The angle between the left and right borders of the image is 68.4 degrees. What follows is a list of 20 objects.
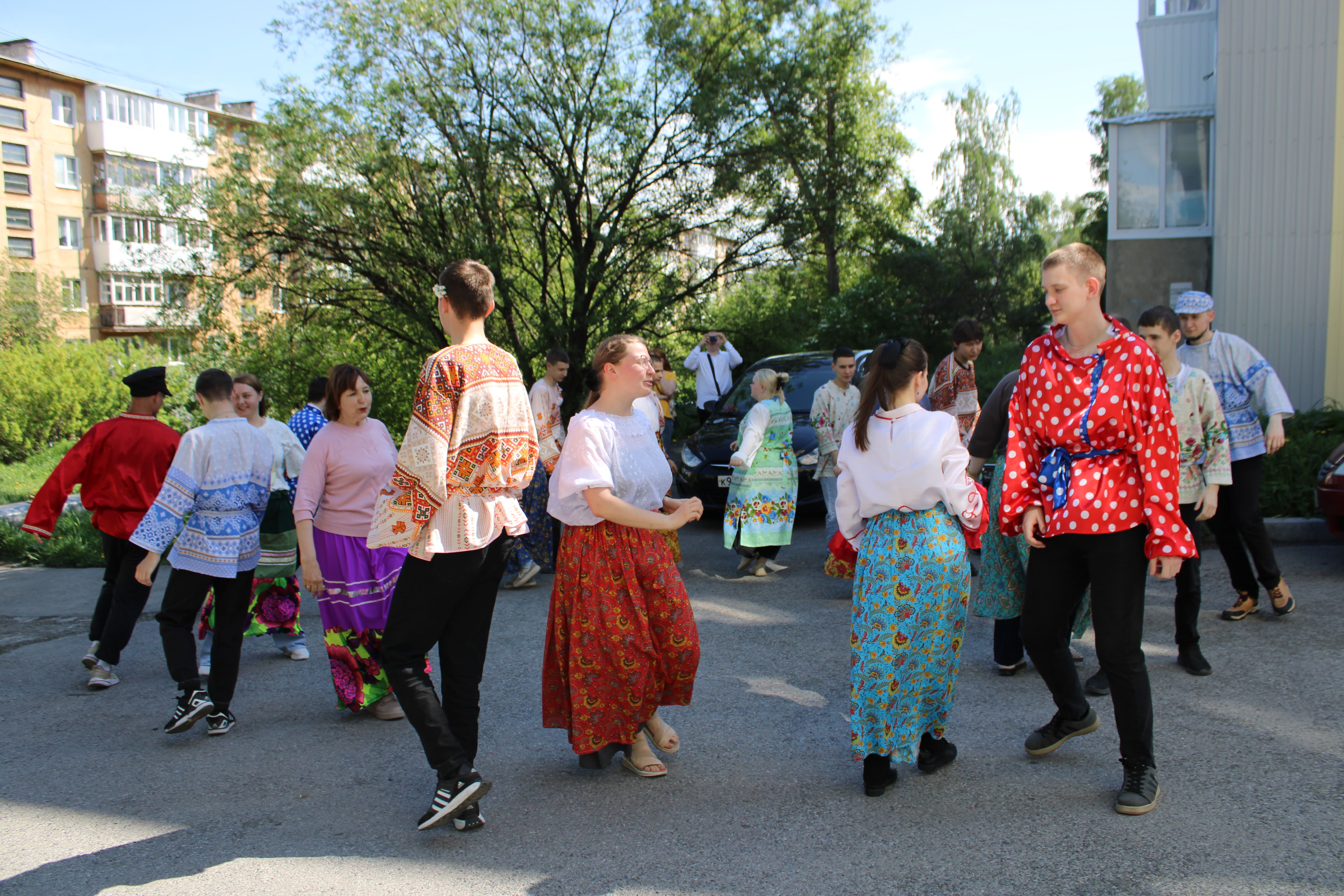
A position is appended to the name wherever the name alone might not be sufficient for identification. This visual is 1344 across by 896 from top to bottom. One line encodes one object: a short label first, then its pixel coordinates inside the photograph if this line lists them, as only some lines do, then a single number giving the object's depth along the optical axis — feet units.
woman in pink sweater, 15.20
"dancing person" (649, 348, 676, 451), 31.27
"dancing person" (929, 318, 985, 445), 23.39
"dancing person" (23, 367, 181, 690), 17.42
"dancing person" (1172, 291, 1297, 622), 17.56
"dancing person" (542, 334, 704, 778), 12.32
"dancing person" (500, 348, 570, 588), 25.52
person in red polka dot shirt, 11.00
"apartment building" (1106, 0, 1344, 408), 43.27
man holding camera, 40.78
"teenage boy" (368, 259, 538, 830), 11.13
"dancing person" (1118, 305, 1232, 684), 15.65
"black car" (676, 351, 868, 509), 31.60
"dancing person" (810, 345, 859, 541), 25.45
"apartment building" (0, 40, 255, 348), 161.07
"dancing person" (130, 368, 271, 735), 15.11
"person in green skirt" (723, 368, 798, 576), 25.12
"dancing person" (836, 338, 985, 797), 11.78
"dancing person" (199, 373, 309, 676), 18.54
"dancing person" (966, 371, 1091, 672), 15.38
